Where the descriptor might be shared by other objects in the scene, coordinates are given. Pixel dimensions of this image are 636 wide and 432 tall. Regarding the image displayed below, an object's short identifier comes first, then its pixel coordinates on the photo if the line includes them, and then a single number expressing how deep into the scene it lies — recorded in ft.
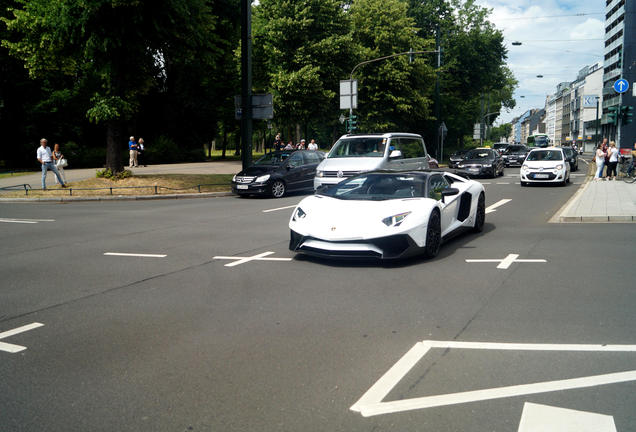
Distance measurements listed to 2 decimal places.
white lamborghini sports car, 23.13
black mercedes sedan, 61.36
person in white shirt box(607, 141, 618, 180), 76.01
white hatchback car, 71.61
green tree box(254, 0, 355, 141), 116.06
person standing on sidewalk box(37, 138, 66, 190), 64.44
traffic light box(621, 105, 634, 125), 72.69
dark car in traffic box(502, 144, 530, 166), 130.21
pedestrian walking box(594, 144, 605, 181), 75.51
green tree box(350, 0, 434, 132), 136.36
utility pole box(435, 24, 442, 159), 130.00
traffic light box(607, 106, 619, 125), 73.67
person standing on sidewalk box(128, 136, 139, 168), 101.09
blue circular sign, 68.84
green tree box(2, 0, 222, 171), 58.08
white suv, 52.60
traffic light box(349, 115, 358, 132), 92.41
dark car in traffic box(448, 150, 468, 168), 110.32
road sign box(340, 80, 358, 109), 87.04
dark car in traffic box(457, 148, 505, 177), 87.51
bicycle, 73.20
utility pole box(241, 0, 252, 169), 67.82
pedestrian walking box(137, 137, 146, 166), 105.30
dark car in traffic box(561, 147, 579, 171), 104.99
